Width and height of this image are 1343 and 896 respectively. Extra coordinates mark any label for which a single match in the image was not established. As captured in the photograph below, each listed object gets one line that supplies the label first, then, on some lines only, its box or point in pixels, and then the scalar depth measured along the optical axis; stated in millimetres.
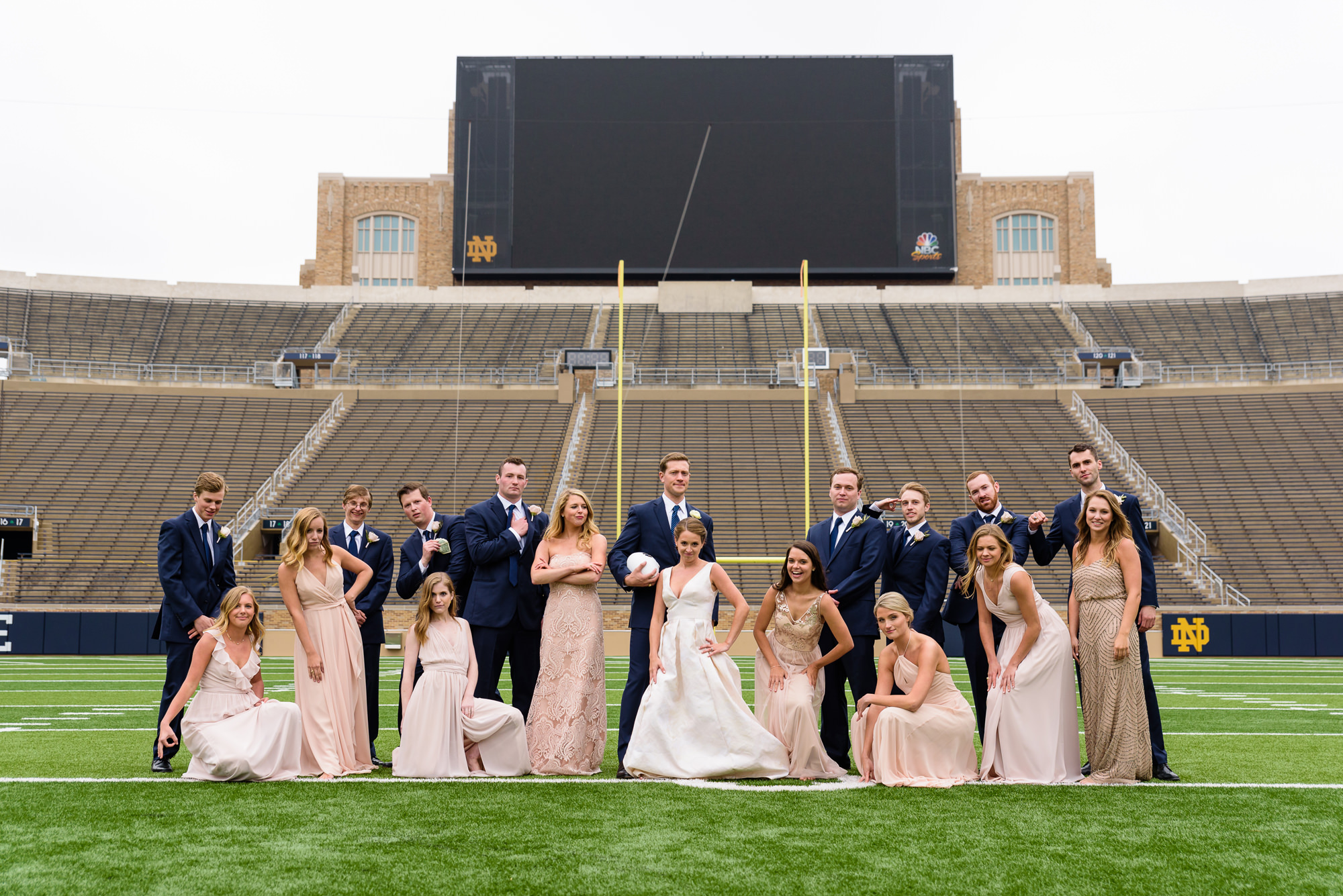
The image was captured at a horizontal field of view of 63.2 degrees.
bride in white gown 5660
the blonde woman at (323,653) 5953
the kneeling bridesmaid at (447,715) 5828
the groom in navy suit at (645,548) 5953
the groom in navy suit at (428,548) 6484
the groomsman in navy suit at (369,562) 6672
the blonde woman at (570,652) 5980
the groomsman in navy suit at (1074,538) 5914
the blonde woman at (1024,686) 5641
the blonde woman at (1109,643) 5680
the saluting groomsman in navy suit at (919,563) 6152
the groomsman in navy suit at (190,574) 6188
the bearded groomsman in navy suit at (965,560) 6242
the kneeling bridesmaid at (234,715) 5598
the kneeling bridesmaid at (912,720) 5539
